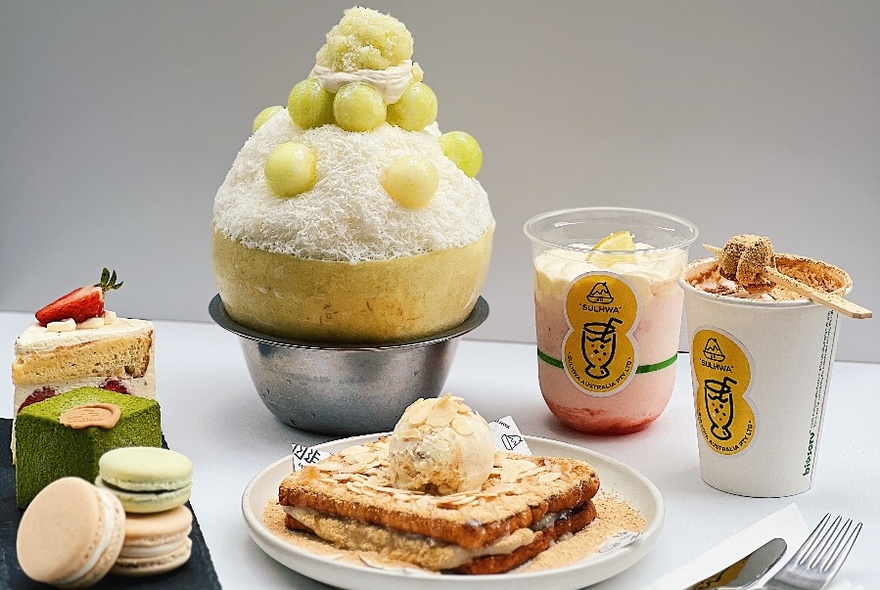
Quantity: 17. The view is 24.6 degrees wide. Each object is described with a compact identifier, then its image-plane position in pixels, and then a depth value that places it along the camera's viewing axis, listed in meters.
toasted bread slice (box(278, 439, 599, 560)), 0.92
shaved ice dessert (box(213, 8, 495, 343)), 1.05
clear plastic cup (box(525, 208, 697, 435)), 1.08
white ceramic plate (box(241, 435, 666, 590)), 0.90
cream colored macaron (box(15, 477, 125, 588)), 0.90
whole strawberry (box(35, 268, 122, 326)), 1.06
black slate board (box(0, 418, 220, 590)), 0.92
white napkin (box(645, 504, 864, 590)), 0.94
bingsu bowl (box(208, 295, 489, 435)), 1.07
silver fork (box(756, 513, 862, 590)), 0.92
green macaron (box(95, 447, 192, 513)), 0.92
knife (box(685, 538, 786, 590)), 0.92
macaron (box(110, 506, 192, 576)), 0.92
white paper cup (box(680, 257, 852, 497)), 1.00
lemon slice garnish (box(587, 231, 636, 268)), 1.08
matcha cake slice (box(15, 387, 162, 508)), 0.99
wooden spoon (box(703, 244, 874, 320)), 0.97
